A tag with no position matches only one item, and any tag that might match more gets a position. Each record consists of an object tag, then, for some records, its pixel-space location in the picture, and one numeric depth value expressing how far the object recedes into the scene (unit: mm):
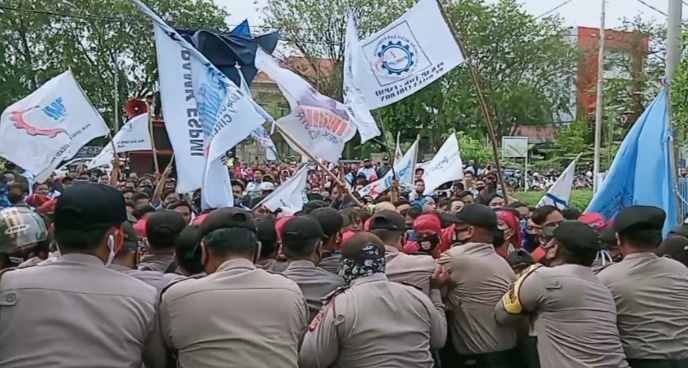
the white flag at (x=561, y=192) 9953
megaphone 14745
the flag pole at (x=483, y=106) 9042
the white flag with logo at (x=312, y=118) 9180
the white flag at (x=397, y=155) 17161
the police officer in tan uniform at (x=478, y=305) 4863
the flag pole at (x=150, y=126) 12047
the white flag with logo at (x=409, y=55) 9625
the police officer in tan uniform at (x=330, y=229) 5359
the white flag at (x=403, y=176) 13523
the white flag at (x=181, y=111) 7518
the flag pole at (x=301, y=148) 8422
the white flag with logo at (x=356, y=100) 9836
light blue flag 7332
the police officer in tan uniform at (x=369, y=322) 3941
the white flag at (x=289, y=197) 8820
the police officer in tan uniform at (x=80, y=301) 3064
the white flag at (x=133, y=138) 13445
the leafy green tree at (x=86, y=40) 44219
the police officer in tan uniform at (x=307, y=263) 4566
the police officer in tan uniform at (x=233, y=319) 3428
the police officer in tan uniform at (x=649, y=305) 4469
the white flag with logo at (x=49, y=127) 10055
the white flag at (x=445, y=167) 12719
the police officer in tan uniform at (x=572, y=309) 4227
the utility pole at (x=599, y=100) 27141
